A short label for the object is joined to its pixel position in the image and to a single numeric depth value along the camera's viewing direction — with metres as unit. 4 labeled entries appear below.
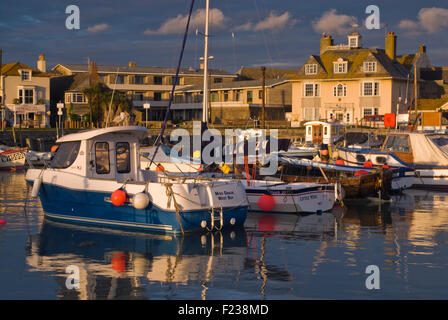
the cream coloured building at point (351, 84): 66.38
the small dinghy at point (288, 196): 21.52
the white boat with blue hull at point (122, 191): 16.70
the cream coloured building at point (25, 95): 67.12
